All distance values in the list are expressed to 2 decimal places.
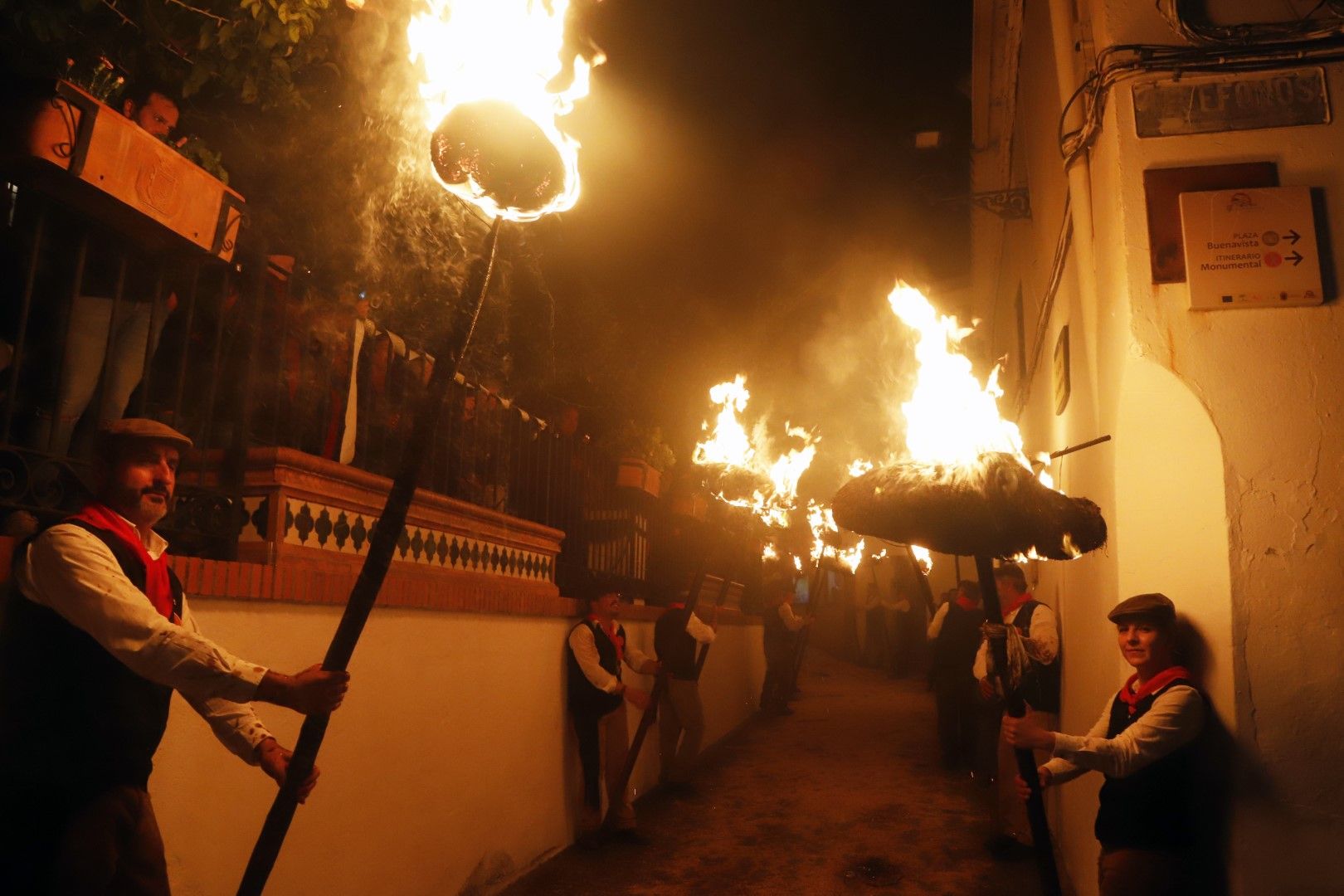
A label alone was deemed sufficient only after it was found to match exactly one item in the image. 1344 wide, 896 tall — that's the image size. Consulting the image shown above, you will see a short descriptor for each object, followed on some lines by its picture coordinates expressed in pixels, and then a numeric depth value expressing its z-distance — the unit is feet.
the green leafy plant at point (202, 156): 15.44
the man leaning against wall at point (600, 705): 25.04
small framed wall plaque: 23.09
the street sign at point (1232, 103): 15.07
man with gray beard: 8.47
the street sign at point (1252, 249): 14.47
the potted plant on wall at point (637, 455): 33.81
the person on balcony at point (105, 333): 12.30
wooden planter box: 10.98
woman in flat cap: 12.32
